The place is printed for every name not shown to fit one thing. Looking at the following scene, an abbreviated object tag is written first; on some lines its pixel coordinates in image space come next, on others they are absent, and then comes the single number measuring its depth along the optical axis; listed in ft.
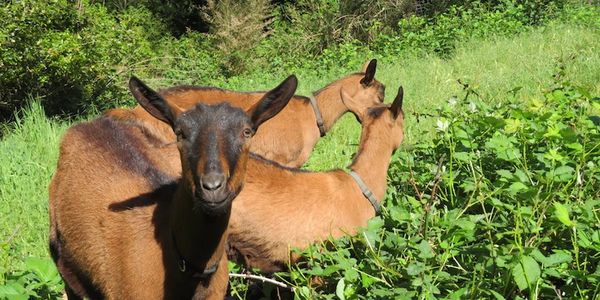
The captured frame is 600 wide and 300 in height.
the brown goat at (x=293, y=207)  13.50
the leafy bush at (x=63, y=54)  29.91
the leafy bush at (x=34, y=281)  11.15
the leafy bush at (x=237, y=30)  60.39
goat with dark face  9.34
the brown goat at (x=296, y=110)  20.02
